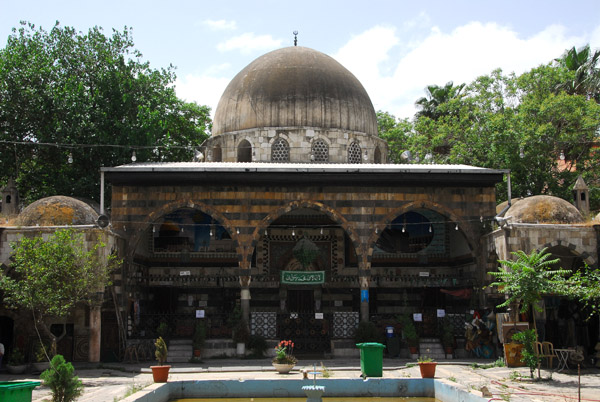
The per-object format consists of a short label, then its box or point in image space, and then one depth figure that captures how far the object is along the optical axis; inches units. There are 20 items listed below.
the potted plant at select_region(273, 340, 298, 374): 698.2
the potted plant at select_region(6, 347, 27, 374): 745.6
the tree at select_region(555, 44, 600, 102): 1406.3
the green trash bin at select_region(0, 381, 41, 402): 363.9
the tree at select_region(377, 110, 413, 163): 1576.0
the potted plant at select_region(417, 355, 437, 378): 622.2
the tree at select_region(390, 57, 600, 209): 1161.4
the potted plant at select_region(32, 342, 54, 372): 743.1
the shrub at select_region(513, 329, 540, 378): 649.0
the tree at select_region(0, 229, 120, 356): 713.2
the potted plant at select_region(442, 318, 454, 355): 887.1
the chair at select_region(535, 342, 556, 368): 691.9
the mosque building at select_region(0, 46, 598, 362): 896.3
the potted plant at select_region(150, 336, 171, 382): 602.9
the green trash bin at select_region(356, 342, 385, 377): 642.8
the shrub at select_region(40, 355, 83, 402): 478.9
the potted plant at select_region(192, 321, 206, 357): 868.0
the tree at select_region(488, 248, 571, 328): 666.2
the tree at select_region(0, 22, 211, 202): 1141.1
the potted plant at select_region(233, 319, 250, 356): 885.2
